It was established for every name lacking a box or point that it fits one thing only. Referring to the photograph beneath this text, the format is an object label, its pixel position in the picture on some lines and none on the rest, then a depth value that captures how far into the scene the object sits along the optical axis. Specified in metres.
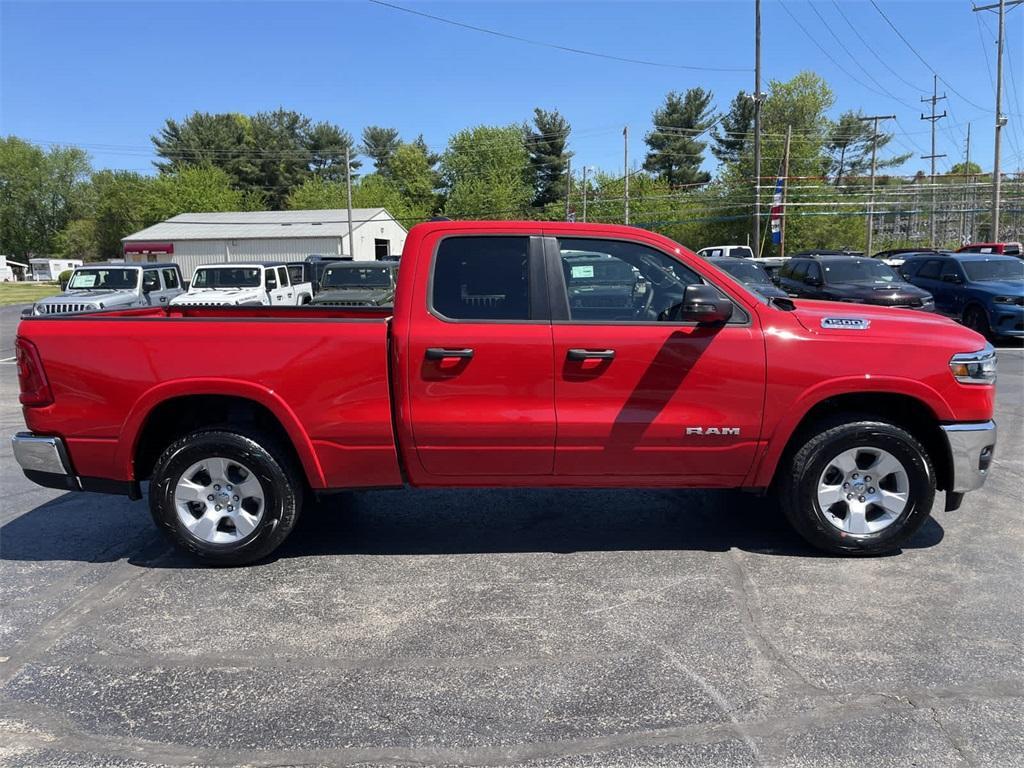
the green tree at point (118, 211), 75.56
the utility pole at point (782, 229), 36.99
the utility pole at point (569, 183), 67.97
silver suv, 15.85
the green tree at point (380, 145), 90.81
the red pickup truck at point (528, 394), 4.29
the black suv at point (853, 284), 14.16
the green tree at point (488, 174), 68.88
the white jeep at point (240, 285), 17.09
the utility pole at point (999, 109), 32.00
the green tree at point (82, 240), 79.44
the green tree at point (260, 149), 78.81
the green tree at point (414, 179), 85.25
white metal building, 54.25
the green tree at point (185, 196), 71.44
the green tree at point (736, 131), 68.69
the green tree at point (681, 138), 71.44
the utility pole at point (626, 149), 59.50
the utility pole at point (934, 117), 63.84
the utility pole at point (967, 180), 56.34
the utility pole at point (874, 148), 44.81
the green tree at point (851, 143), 69.75
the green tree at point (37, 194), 86.25
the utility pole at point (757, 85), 33.34
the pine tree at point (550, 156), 74.00
